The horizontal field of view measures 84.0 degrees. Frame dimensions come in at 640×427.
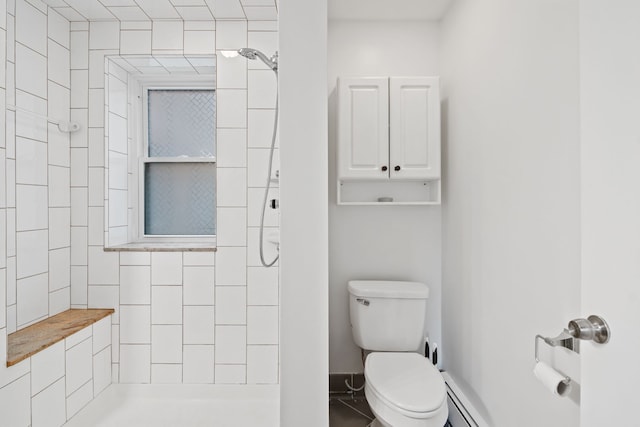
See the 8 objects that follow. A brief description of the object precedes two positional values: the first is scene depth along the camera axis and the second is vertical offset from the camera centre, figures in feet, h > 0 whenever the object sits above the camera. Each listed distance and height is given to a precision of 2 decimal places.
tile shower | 7.02 -0.77
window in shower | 7.96 +1.08
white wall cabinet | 6.67 +1.59
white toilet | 4.75 -2.43
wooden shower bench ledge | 5.25 -2.04
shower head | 5.54 +2.54
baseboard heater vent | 5.48 -3.18
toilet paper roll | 3.22 -1.55
